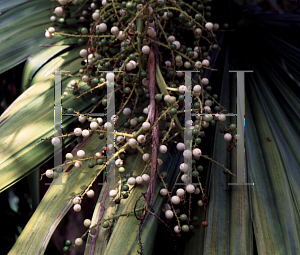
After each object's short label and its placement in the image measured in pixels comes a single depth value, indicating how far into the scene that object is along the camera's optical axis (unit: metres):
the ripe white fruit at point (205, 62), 0.55
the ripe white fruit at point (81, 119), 0.52
